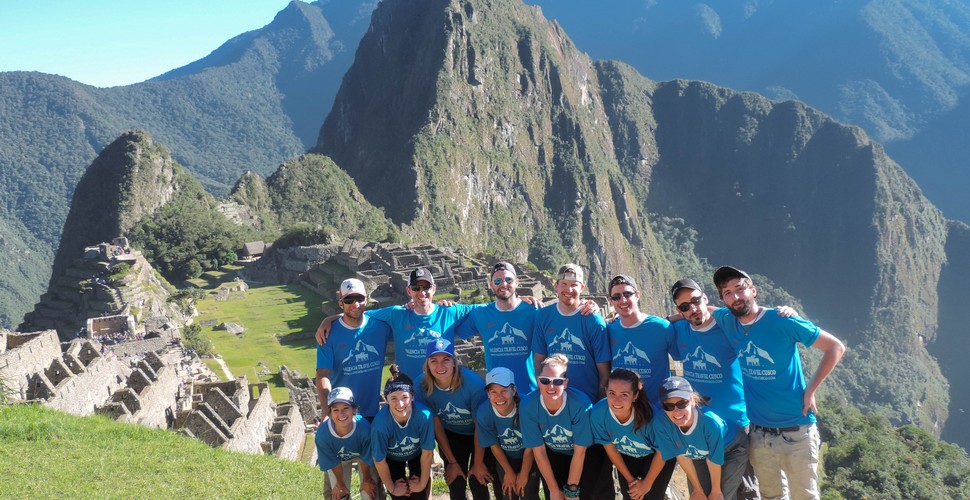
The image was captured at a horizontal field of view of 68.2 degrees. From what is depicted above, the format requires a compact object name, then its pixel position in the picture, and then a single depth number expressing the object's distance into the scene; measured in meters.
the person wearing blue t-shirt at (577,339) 7.30
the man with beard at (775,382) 6.74
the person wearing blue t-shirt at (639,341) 7.06
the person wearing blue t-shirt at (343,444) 7.07
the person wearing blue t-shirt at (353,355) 7.80
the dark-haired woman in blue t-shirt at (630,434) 6.27
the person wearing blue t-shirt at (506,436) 6.75
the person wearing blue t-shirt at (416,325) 7.77
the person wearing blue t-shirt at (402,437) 6.90
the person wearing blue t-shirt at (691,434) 6.14
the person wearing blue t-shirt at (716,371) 6.78
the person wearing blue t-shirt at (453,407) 7.16
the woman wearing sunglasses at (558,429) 6.61
